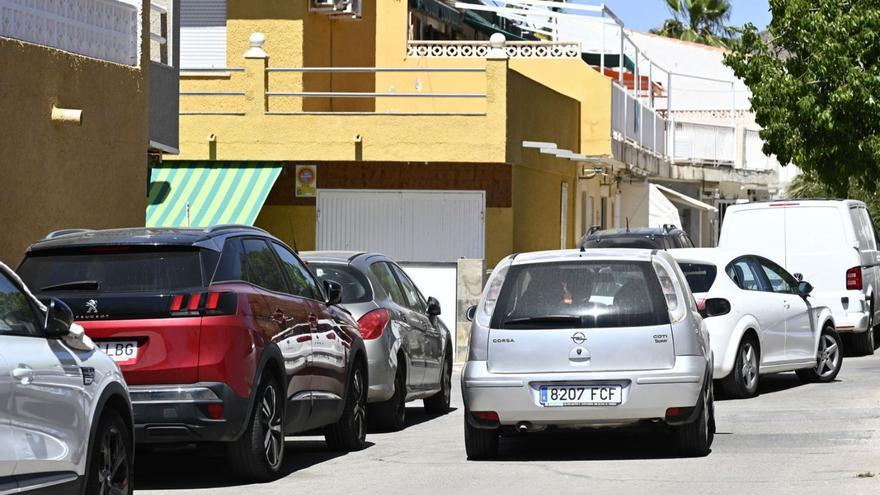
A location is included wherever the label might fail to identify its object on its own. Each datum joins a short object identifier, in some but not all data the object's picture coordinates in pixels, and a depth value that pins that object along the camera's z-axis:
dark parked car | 24.94
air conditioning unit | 30.16
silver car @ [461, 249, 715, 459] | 11.48
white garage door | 28.78
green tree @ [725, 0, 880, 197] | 32.72
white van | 22.12
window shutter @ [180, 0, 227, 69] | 30.78
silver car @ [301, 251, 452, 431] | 14.12
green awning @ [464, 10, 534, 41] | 41.31
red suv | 10.13
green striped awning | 26.66
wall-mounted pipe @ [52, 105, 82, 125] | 16.59
